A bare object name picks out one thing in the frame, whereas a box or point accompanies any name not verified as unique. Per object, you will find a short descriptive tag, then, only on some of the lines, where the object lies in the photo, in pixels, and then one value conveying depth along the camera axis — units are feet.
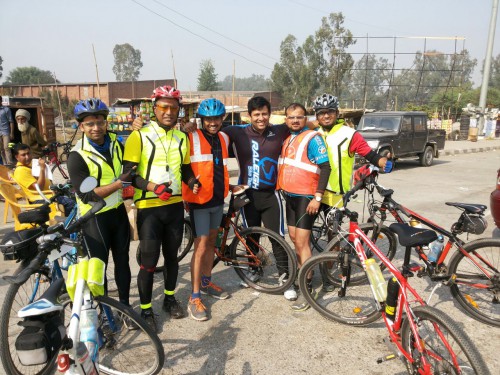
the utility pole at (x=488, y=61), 75.61
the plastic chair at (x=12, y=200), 17.19
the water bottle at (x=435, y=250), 11.09
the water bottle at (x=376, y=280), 9.10
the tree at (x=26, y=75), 304.91
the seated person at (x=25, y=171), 17.58
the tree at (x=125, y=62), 383.65
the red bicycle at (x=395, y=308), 7.36
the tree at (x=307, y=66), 177.99
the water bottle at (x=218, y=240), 14.03
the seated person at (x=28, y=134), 29.32
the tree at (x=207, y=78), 222.28
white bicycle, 6.29
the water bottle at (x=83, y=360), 6.54
